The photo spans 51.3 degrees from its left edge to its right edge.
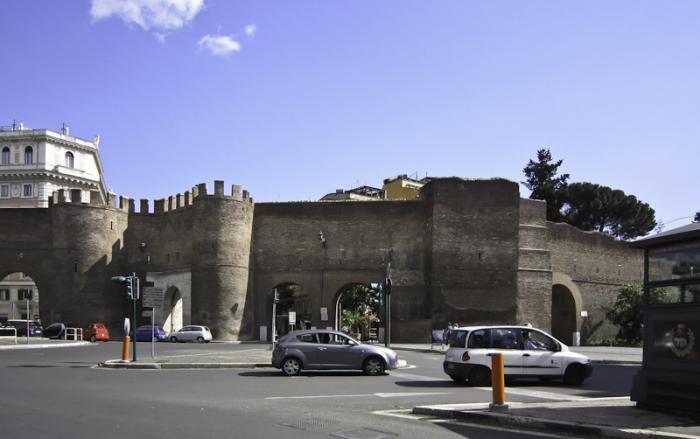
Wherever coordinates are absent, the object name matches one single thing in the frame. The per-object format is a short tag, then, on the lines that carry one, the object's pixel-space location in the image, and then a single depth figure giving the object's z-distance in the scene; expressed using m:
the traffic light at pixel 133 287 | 22.62
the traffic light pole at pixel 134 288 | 22.61
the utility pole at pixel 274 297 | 29.36
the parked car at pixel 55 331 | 44.78
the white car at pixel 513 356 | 16.17
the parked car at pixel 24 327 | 48.91
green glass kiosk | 9.67
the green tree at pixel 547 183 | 67.44
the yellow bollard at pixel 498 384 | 10.95
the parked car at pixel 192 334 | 43.00
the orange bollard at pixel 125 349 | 21.72
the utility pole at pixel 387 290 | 30.80
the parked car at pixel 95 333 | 44.06
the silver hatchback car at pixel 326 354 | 18.81
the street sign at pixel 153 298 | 23.41
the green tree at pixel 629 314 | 47.22
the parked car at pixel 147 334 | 43.84
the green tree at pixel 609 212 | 66.25
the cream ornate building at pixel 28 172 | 79.25
